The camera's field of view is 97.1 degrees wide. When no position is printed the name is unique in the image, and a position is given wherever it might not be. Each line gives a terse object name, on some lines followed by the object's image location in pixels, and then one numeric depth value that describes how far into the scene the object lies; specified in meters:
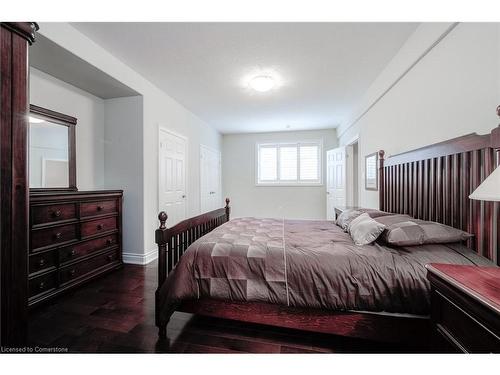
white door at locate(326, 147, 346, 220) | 4.39
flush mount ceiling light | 2.79
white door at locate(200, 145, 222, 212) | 4.90
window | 5.60
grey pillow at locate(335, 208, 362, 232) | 2.18
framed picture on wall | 3.04
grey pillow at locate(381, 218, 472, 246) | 1.39
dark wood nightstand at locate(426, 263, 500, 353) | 0.75
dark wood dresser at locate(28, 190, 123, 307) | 1.94
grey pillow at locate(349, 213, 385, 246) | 1.59
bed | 1.28
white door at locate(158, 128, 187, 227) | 3.41
